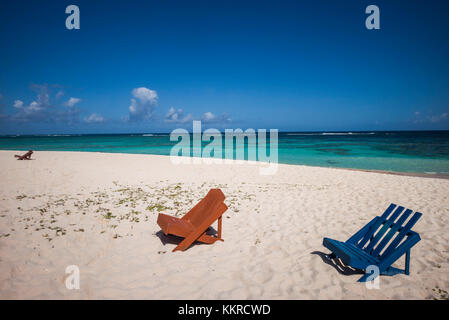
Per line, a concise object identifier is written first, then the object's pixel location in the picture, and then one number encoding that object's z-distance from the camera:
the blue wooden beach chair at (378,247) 3.72
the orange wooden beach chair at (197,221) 4.70
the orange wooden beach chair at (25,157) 17.52
